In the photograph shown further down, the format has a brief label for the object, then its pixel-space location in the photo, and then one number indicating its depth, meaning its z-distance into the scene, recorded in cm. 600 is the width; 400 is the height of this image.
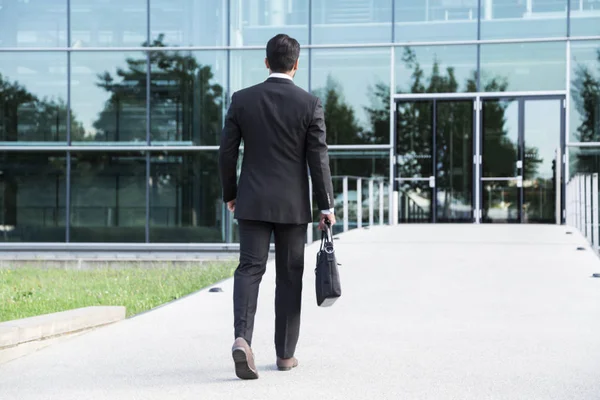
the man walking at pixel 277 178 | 468
